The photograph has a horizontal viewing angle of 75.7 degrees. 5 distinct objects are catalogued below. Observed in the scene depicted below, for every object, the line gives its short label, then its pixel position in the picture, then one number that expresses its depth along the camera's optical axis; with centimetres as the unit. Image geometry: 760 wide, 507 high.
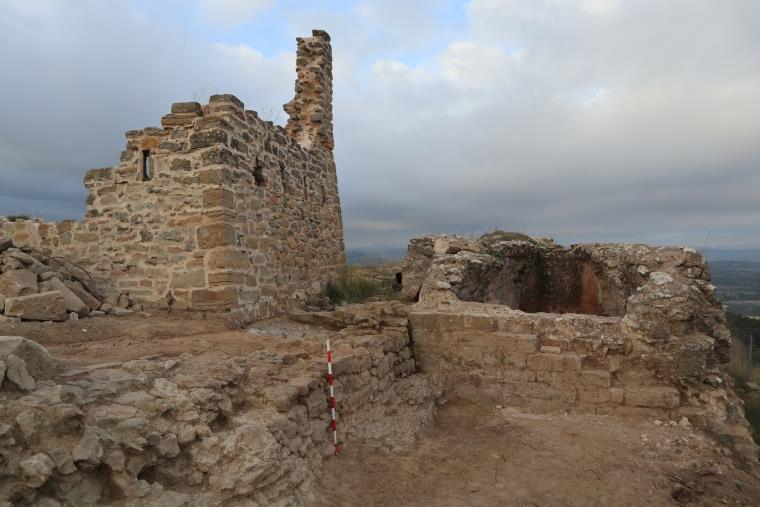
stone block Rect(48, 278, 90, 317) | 606
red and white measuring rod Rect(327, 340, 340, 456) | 460
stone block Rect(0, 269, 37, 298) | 575
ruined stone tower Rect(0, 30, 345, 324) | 689
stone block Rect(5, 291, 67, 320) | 549
